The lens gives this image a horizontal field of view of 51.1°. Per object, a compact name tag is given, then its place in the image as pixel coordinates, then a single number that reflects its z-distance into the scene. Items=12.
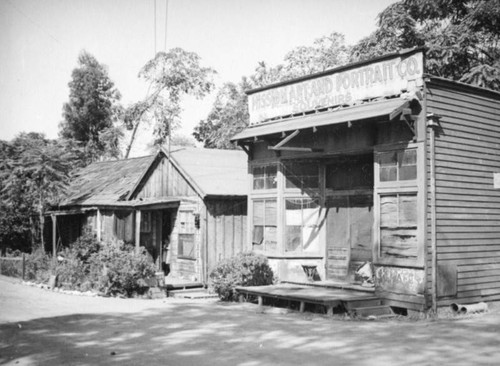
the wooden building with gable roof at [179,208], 19.02
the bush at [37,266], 19.93
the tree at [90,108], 42.09
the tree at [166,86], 43.06
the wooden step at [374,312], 12.30
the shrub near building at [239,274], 15.46
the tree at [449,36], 21.45
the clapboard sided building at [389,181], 12.31
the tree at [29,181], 22.30
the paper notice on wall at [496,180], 13.70
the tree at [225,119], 38.41
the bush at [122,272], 16.57
